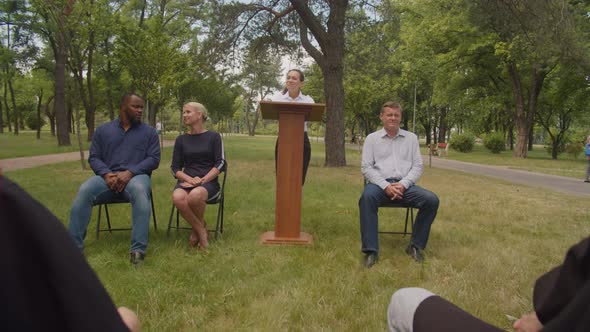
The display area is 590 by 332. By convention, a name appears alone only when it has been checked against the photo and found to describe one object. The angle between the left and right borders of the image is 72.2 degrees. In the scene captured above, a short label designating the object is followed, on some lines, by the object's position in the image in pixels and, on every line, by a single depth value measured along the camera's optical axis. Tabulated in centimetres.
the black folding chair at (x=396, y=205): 433
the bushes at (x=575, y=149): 2833
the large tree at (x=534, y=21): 761
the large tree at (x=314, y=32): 1255
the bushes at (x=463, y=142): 3319
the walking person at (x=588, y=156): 1273
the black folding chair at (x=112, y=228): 418
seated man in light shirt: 407
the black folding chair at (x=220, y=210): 458
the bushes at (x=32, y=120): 4856
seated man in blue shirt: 386
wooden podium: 457
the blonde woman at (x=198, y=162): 438
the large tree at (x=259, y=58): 1419
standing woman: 490
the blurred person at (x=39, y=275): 55
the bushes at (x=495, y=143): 3138
